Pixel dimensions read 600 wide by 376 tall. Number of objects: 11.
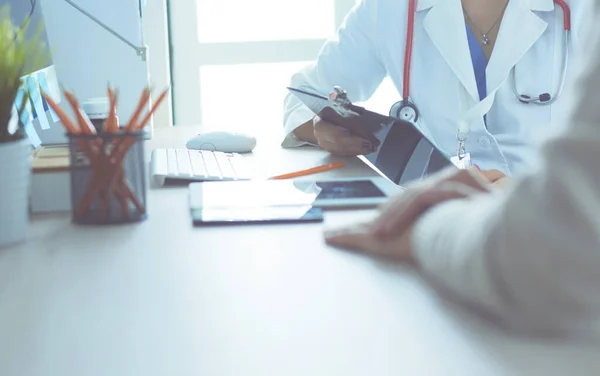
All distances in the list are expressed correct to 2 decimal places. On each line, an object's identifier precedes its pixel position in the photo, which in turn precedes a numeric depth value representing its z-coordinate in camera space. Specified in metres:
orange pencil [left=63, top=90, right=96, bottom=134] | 0.87
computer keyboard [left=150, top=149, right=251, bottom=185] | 1.10
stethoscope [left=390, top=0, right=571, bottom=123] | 1.42
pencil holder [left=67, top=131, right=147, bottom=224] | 0.84
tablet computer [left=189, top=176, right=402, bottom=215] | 0.93
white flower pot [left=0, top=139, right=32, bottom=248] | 0.75
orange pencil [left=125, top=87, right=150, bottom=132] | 0.87
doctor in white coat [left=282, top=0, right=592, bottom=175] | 1.42
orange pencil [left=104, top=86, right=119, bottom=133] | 0.88
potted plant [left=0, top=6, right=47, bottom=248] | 0.74
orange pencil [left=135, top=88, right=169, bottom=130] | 0.88
